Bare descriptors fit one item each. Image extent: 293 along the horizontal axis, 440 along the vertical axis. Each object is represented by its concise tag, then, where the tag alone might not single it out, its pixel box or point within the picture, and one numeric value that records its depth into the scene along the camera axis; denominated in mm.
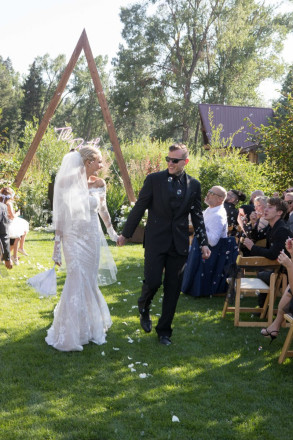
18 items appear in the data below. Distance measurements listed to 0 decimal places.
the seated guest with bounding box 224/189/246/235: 8672
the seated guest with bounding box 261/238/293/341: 4617
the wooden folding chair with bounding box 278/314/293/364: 4594
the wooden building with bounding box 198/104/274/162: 29983
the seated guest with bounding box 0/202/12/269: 6215
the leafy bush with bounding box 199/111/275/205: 11930
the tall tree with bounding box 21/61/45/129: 53625
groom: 4938
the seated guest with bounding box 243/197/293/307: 5535
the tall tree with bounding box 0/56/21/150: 55562
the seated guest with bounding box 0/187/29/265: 9117
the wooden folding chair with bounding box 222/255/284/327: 5594
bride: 4910
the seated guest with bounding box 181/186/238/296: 7125
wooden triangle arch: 12945
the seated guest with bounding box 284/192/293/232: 7051
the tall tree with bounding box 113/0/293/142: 37312
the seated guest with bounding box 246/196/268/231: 6844
